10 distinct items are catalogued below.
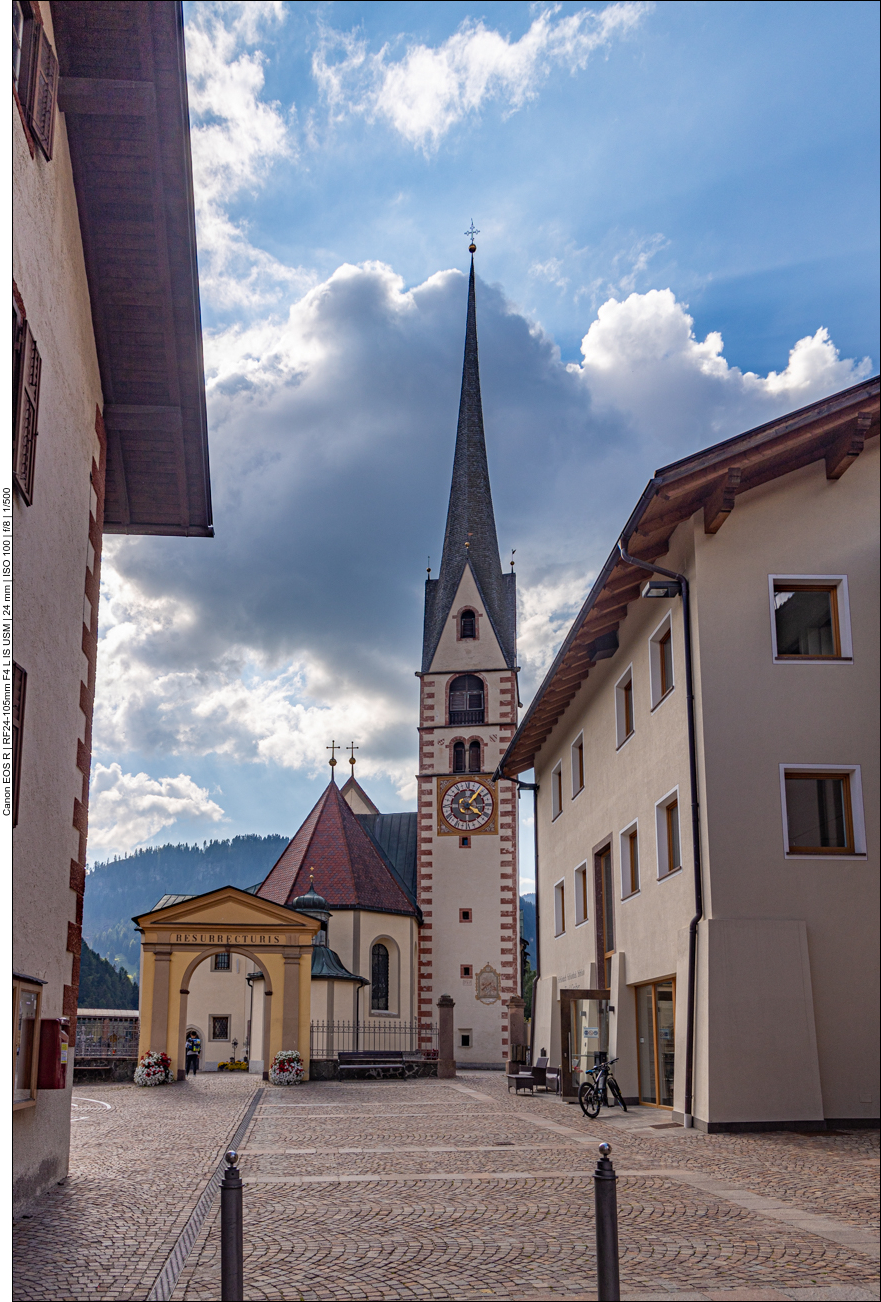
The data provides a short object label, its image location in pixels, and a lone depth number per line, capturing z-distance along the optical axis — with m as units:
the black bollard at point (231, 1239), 4.75
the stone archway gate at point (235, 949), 30.80
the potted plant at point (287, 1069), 29.80
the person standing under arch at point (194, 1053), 44.34
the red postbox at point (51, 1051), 10.30
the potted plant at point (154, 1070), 28.94
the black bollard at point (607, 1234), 4.78
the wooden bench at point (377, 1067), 31.72
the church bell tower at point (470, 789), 48.75
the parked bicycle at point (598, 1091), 17.51
